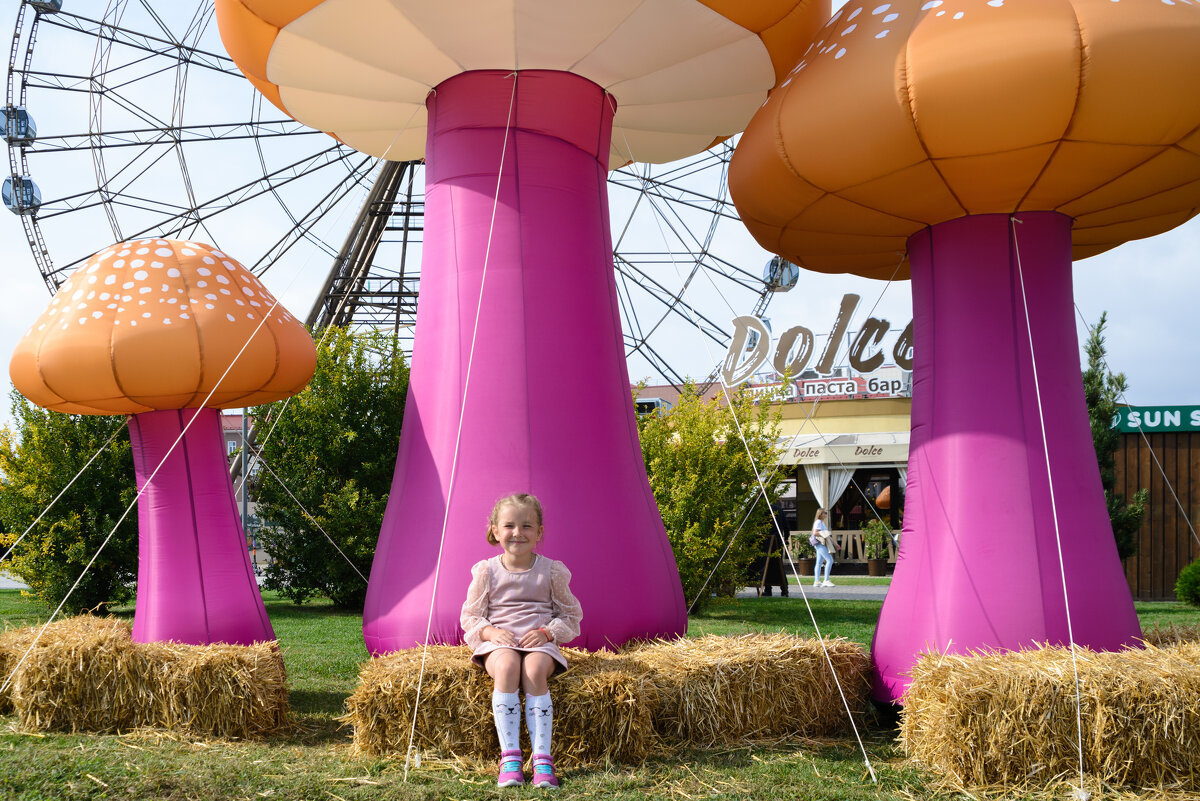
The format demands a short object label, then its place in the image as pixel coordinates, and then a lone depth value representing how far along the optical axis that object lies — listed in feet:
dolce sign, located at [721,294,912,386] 55.83
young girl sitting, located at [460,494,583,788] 12.15
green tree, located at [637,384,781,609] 36.52
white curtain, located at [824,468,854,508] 64.23
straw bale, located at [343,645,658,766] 12.65
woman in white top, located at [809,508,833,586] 51.06
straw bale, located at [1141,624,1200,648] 14.95
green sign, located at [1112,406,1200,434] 48.62
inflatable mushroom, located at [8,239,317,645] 18.43
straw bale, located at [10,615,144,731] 14.40
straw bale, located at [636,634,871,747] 13.83
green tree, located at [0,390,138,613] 37.37
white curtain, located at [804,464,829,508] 64.90
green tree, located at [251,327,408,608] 41.11
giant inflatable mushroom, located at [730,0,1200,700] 13.38
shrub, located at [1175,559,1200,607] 39.96
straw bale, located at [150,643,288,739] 14.33
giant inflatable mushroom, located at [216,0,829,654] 16.75
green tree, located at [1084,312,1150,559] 42.14
